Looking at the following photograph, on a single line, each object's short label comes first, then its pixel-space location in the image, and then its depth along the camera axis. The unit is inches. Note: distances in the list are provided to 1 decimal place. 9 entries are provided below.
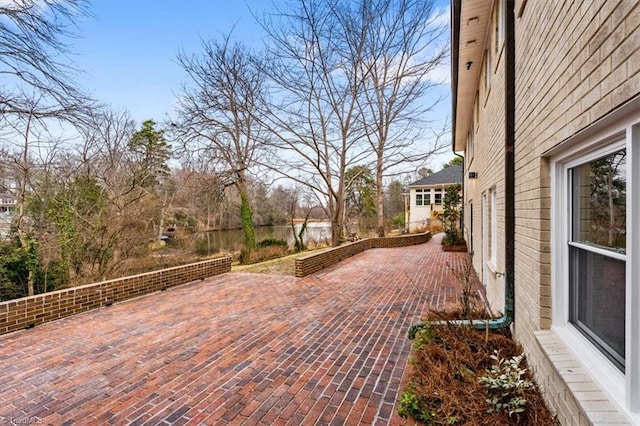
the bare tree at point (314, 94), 499.5
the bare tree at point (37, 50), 191.8
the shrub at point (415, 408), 100.3
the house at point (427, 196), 1060.5
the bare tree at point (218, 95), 505.0
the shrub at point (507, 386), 93.7
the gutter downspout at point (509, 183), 138.5
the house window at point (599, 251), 65.7
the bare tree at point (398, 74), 548.1
